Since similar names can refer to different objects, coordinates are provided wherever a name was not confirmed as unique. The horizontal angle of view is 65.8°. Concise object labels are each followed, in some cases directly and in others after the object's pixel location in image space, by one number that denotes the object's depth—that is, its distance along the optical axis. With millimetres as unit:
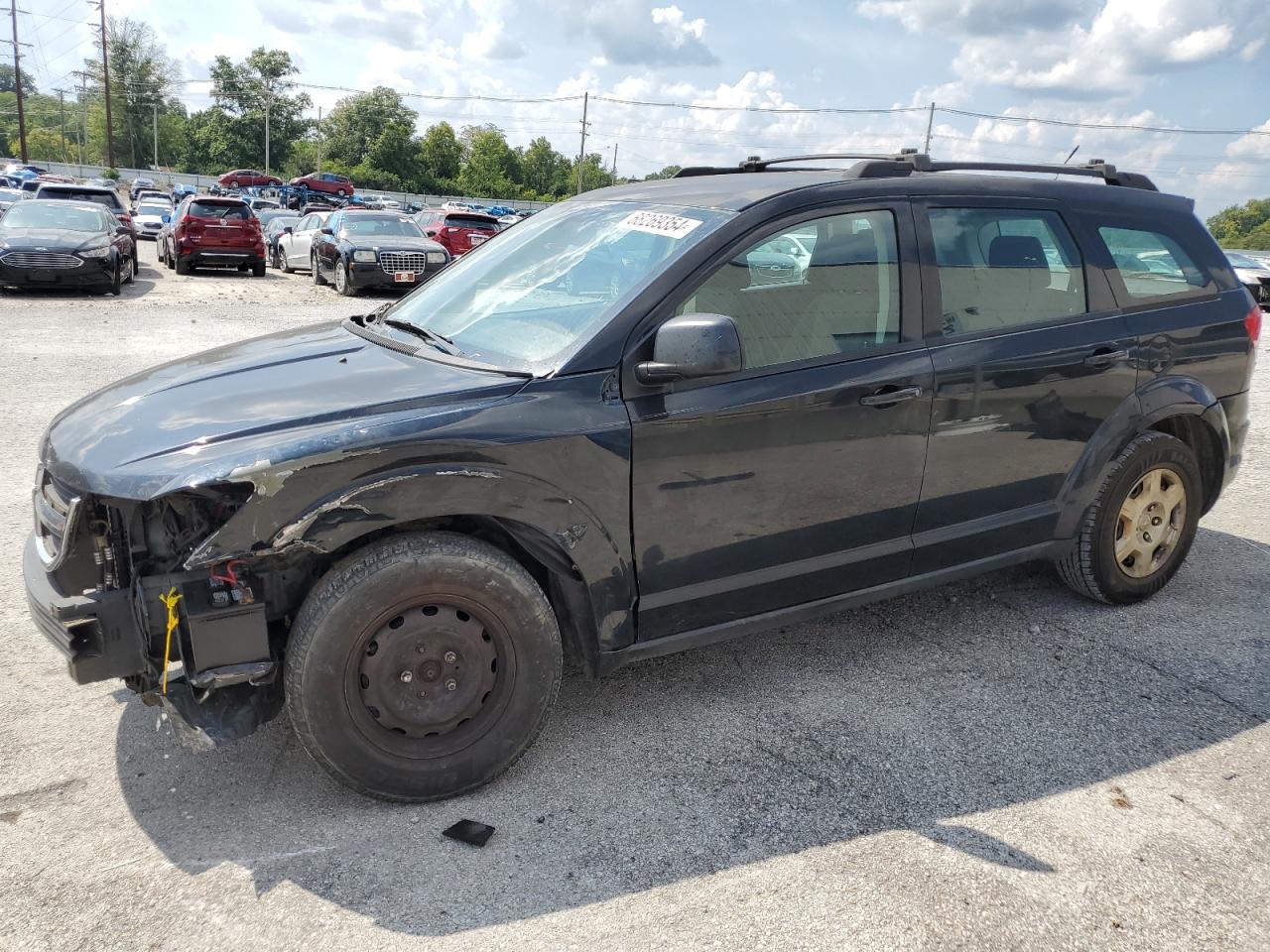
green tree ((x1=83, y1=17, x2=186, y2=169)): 98188
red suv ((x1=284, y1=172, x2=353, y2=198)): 58125
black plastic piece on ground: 2814
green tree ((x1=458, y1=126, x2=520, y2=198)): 98188
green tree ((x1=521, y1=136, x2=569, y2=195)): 106688
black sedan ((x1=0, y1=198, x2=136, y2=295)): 14656
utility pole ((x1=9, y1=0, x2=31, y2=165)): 63500
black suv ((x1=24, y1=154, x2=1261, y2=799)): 2693
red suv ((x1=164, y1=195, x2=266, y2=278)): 19406
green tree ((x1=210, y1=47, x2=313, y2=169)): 95562
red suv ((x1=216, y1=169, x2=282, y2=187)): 65312
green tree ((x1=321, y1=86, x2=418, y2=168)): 96812
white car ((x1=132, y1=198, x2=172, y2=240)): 34438
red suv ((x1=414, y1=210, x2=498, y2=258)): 21859
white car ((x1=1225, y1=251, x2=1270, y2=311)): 21125
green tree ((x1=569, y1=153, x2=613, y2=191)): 101588
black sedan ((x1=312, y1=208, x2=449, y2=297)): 17109
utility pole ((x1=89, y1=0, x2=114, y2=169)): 73625
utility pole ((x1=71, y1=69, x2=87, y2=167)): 97525
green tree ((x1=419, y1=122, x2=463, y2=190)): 97062
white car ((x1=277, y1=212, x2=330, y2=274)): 22531
